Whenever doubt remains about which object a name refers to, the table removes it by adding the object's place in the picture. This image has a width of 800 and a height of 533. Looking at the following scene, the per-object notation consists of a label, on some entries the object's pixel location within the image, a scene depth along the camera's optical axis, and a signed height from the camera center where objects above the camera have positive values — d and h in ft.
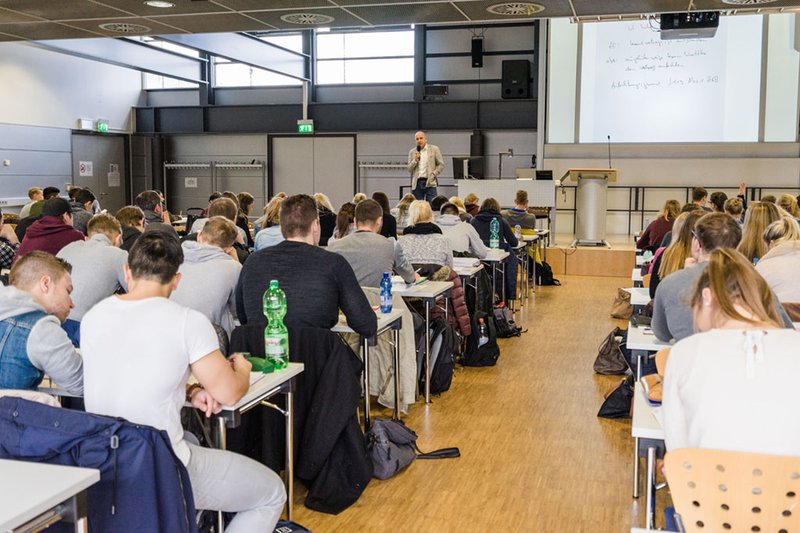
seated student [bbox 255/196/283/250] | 22.09 -1.28
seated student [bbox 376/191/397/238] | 25.50 -1.22
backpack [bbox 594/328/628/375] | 21.07 -4.43
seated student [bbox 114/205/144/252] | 20.84 -0.92
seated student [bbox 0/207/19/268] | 21.39 -1.71
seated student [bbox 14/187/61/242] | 26.76 -1.10
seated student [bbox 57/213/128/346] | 15.07 -1.62
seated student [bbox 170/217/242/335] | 13.35 -1.53
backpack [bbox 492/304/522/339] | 25.70 -4.32
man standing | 37.96 +0.96
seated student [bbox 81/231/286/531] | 8.09 -1.84
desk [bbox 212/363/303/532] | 9.34 -2.61
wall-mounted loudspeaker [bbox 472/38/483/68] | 52.85 +8.80
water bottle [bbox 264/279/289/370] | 10.85 -2.00
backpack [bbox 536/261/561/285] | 37.99 -4.07
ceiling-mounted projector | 27.86 +5.72
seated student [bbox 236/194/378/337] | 12.53 -1.42
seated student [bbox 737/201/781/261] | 15.99 -0.76
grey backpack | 13.59 -4.46
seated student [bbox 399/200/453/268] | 21.35 -1.47
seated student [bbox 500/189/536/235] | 35.19 -1.16
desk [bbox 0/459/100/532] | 5.97 -2.37
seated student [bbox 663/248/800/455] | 6.66 -1.59
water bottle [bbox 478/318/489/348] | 21.91 -3.94
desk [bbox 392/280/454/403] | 17.44 -2.27
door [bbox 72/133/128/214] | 52.54 +1.17
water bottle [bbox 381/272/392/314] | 15.30 -2.10
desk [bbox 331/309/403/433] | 13.94 -2.59
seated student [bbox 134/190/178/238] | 25.53 -0.69
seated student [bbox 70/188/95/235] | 29.09 -0.93
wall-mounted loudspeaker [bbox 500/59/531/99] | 49.96 +6.73
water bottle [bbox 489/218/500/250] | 28.71 -1.60
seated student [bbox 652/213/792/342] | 11.65 -1.33
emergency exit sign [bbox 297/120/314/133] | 54.39 +4.03
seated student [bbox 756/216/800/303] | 13.64 -1.31
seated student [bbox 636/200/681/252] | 28.81 -1.31
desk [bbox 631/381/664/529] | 8.63 -2.56
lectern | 41.75 -0.72
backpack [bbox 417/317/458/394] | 19.02 -3.88
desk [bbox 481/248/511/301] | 25.58 -2.18
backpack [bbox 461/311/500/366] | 21.80 -4.36
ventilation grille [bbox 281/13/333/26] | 24.93 +5.22
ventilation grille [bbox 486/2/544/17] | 22.88 +5.14
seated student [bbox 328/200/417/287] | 17.04 -1.39
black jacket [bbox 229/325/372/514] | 11.77 -3.46
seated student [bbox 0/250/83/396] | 9.42 -1.89
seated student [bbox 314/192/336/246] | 26.81 -1.17
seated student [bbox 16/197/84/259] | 20.01 -1.17
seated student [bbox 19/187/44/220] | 37.01 -0.46
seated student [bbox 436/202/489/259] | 25.00 -1.48
